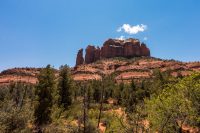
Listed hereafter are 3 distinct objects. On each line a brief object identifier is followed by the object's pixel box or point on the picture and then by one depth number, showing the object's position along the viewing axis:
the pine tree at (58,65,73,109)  53.84
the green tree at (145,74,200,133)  25.33
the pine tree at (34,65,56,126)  40.88
